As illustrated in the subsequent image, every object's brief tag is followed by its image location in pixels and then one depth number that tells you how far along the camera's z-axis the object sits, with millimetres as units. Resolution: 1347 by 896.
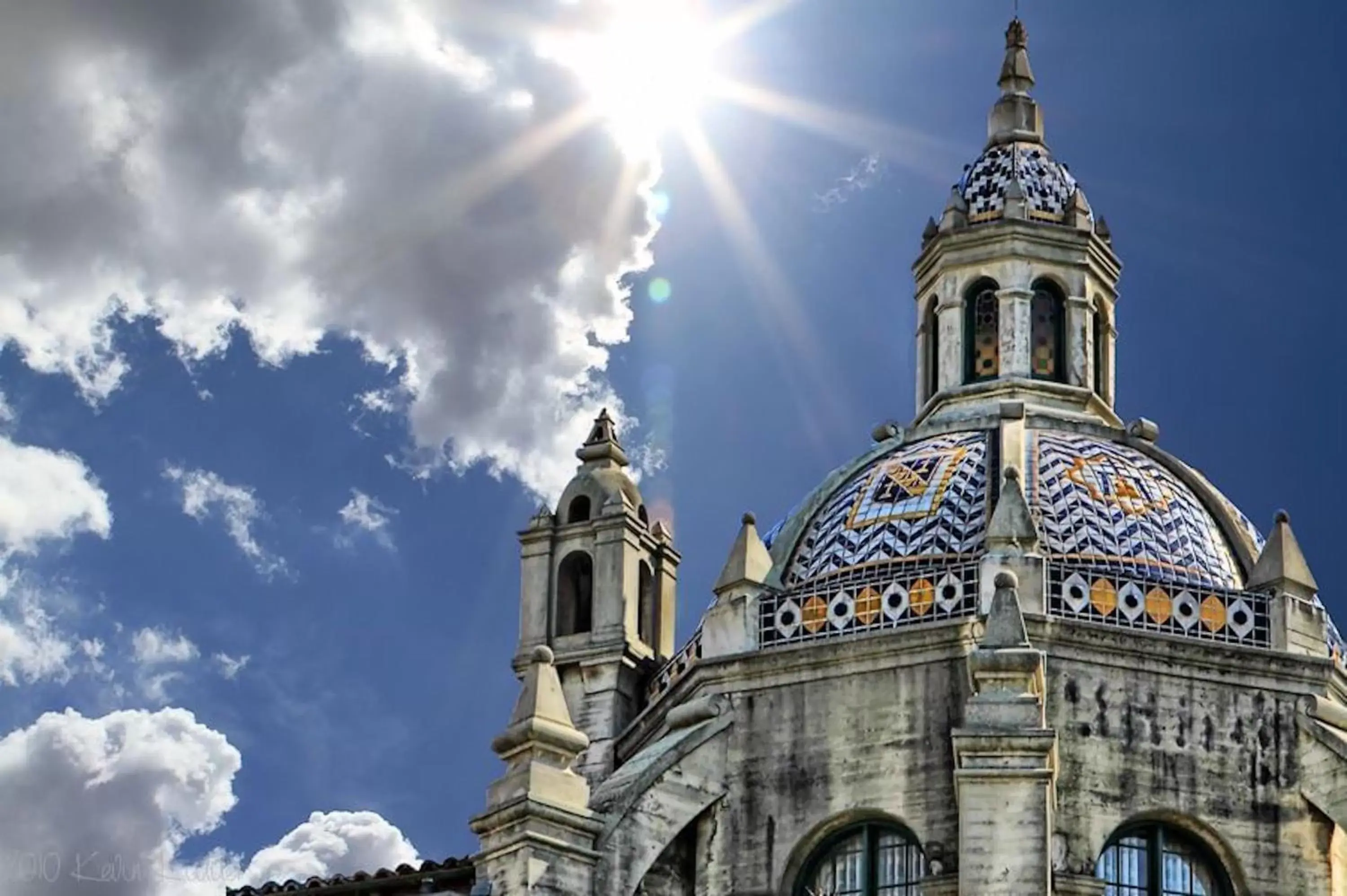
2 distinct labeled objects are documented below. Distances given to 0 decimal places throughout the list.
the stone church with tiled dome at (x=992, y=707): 35688
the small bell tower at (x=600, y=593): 41312
